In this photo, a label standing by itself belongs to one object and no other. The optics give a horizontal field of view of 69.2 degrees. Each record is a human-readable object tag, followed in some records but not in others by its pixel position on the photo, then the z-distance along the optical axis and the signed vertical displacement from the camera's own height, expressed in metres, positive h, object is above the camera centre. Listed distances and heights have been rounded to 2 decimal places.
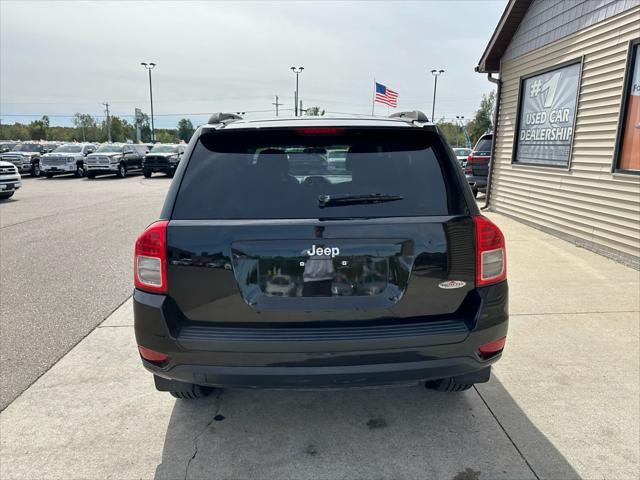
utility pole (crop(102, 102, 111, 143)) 100.44 +5.87
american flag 22.22 +2.79
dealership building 6.64 +0.68
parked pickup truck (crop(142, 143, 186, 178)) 25.62 -0.76
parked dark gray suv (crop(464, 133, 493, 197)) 13.12 -0.18
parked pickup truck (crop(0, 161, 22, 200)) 13.70 -1.00
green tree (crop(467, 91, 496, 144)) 73.19 +6.18
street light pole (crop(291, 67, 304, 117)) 50.50 +8.46
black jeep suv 2.15 -0.59
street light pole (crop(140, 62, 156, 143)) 48.94 +8.34
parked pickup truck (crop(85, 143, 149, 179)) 24.25 -0.60
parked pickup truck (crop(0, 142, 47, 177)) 24.11 -0.65
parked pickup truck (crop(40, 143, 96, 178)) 24.30 -0.74
